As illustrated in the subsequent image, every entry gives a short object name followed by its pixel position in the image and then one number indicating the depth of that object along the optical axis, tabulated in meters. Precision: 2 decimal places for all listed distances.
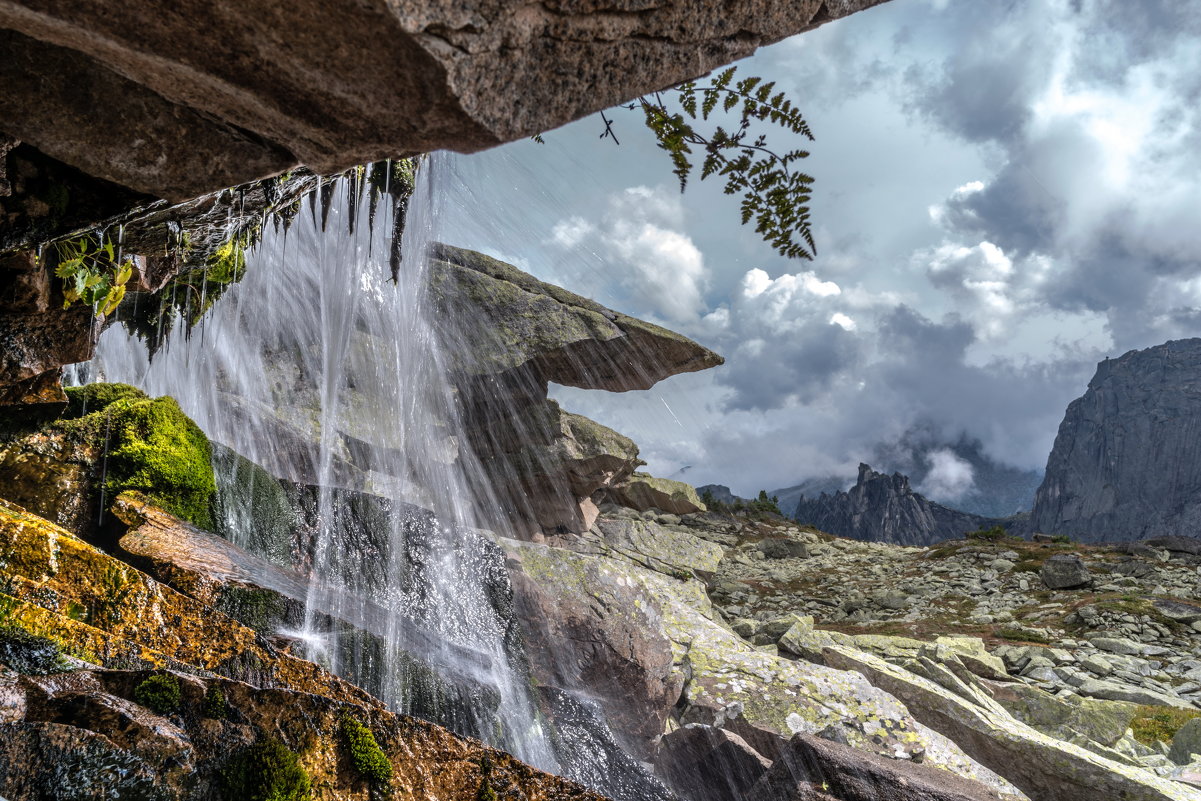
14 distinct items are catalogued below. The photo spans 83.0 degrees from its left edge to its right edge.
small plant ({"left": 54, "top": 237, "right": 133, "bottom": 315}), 5.05
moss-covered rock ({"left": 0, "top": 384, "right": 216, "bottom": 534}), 6.61
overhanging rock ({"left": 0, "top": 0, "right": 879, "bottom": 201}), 2.02
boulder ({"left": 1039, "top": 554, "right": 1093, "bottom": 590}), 32.72
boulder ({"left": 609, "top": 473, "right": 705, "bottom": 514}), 39.44
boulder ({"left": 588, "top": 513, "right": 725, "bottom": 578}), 29.49
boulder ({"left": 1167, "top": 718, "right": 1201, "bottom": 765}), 13.14
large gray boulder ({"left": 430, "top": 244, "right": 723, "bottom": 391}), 21.05
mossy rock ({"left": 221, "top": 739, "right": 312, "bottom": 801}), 3.47
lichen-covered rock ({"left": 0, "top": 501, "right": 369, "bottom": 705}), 3.85
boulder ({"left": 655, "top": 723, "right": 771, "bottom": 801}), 8.05
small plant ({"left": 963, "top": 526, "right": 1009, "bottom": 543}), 46.38
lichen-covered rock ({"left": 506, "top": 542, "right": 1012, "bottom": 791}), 9.96
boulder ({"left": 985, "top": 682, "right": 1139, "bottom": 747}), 13.50
